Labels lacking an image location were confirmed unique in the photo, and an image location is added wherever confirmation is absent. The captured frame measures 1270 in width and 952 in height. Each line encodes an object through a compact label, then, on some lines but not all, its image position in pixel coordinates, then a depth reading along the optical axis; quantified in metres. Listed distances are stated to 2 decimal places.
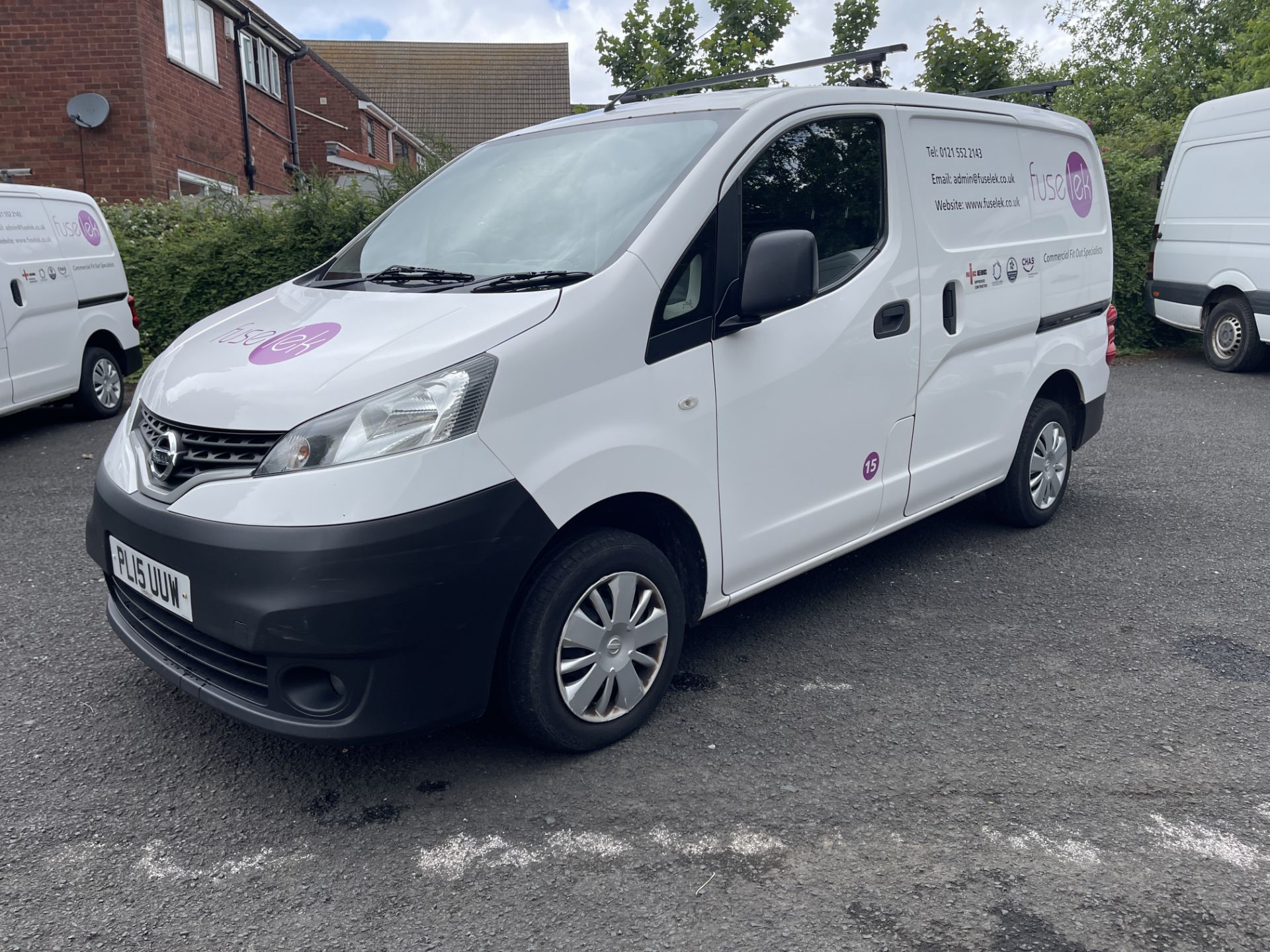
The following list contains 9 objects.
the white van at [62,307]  7.39
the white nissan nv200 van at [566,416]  2.58
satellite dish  14.06
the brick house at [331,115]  27.75
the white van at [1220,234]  9.79
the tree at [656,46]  21.31
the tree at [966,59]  16.44
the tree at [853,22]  24.53
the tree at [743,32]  20.53
